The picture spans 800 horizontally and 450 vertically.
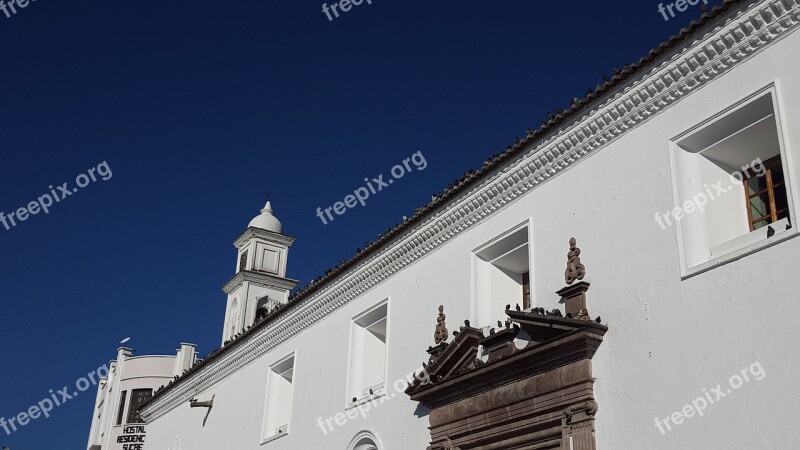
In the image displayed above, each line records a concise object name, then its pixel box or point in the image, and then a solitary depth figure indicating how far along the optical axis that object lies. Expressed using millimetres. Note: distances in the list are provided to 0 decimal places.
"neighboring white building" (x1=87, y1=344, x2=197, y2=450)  32656
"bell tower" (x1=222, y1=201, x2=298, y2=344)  28422
